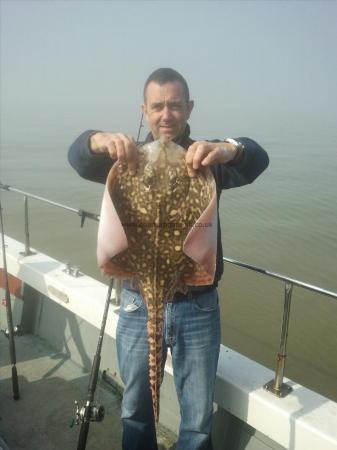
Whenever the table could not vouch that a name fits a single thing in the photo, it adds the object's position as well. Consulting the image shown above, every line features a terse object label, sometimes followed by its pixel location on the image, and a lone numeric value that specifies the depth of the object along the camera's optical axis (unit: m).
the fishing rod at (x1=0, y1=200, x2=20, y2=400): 3.86
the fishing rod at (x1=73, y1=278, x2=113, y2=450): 2.86
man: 2.28
